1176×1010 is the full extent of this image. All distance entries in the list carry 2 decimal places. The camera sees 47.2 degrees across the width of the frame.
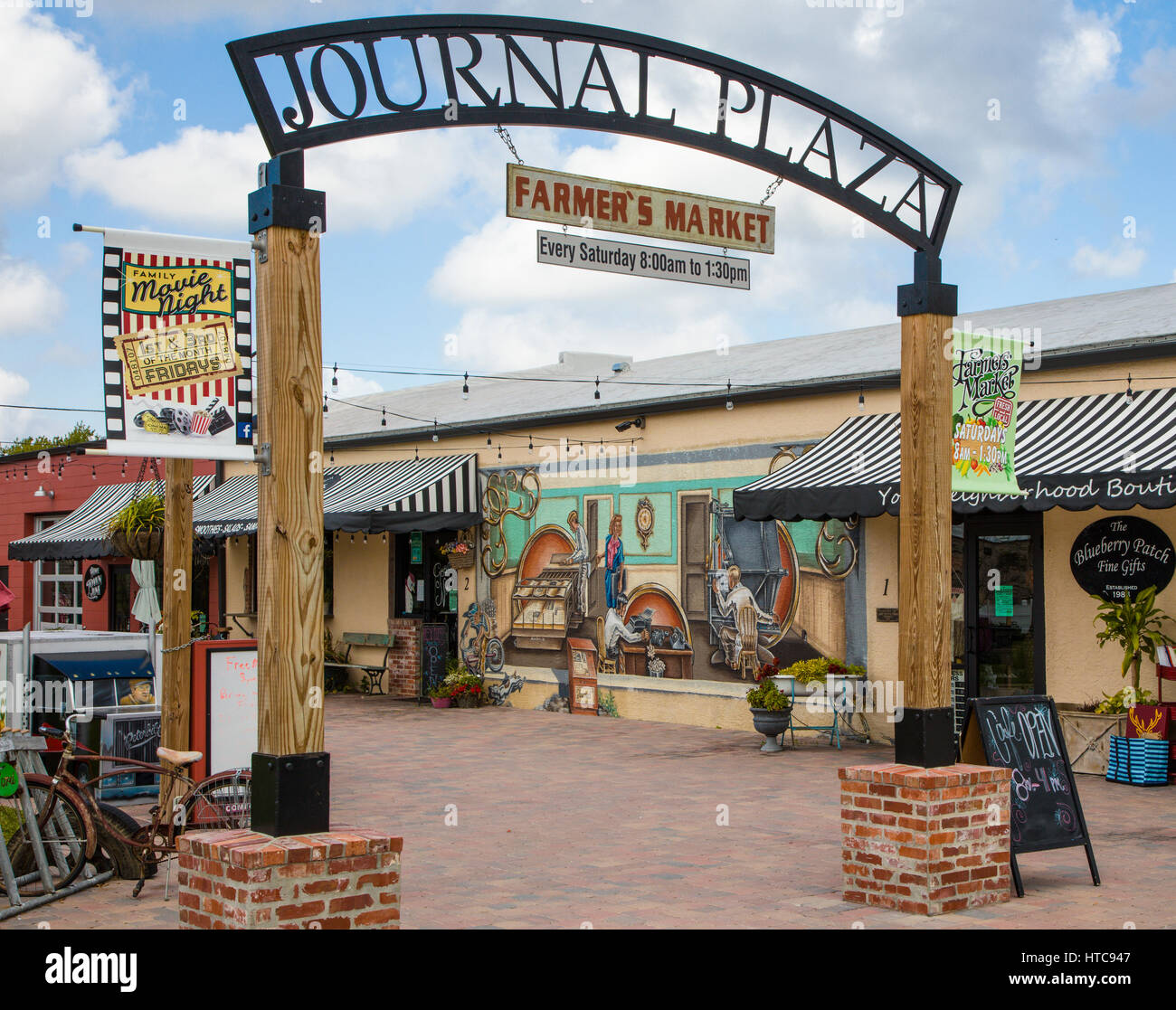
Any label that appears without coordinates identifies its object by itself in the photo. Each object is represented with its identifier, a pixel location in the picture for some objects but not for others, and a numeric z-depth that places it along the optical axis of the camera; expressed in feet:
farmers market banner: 23.12
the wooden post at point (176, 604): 29.30
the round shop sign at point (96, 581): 83.71
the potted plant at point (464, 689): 60.34
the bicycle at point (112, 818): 24.25
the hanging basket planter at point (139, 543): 47.16
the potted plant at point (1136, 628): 36.94
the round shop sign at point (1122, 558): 38.06
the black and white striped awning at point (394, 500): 58.75
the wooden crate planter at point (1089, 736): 38.01
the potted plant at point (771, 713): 44.19
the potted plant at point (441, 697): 60.23
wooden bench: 66.59
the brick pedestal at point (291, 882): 15.51
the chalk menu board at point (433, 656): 61.87
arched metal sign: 17.07
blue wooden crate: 36.06
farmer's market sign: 19.98
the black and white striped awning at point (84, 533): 74.49
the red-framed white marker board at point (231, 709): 30.40
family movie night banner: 21.74
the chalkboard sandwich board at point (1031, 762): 24.21
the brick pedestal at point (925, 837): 21.38
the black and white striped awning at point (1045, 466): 35.24
